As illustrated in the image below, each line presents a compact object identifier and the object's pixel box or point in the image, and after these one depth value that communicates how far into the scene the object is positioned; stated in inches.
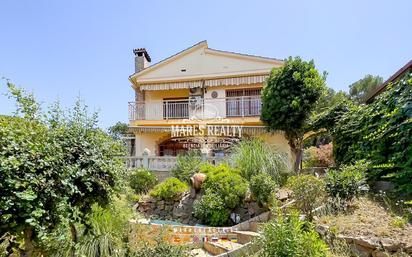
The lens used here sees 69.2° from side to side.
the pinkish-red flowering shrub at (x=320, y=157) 631.3
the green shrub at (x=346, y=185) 303.9
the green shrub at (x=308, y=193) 301.6
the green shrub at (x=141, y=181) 531.5
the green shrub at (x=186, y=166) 519.8
